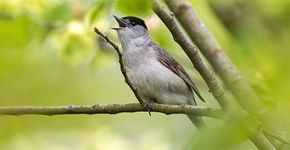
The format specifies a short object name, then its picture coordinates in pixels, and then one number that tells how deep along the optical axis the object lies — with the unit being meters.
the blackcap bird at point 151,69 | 8.48
